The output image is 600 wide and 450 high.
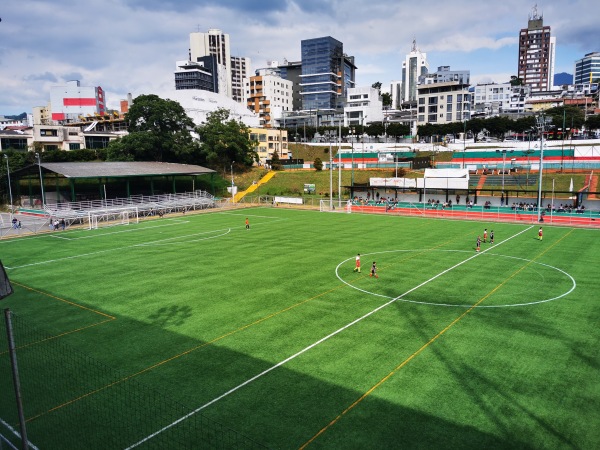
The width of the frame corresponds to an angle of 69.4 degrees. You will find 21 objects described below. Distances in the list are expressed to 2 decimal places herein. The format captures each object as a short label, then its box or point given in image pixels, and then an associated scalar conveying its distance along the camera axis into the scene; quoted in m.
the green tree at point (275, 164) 106.81
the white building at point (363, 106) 179.86
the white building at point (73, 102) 156.75
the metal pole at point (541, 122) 52.67
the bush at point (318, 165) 104.49
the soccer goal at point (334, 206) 67.12
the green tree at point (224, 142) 94.44
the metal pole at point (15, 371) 9.41
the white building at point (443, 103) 152.25
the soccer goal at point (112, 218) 55.26
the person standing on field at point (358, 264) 28.61
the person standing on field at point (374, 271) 27.94
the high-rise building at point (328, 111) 198.38
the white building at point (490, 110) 188.93
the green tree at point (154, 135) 85.23
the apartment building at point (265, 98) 184.12
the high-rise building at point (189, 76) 192.00
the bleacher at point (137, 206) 56.44
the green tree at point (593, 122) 121.94
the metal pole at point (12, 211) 61.30
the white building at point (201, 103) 115.38
